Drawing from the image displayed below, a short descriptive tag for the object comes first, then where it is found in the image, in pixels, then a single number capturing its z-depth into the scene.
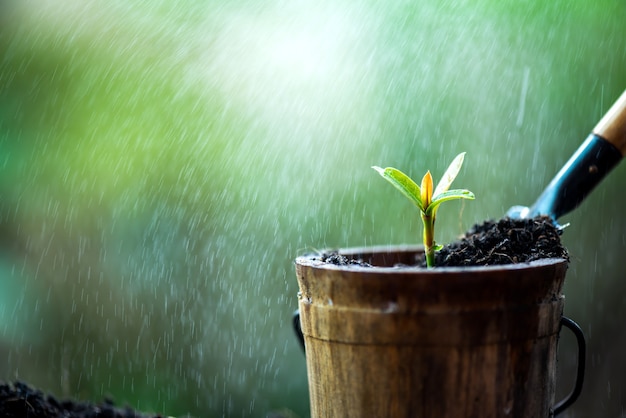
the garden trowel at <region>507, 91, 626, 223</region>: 1.00
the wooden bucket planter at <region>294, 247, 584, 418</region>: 0.88
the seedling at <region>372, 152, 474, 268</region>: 0.94
